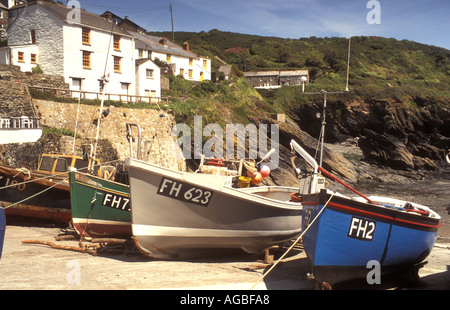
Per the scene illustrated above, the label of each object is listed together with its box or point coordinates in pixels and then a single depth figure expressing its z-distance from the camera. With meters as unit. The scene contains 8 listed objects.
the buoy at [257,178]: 11.79
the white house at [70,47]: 28.61
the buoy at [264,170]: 11.58
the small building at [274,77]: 62.31
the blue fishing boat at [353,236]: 7.15
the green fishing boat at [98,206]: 10.79
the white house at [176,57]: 41.69
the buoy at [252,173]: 11.75
